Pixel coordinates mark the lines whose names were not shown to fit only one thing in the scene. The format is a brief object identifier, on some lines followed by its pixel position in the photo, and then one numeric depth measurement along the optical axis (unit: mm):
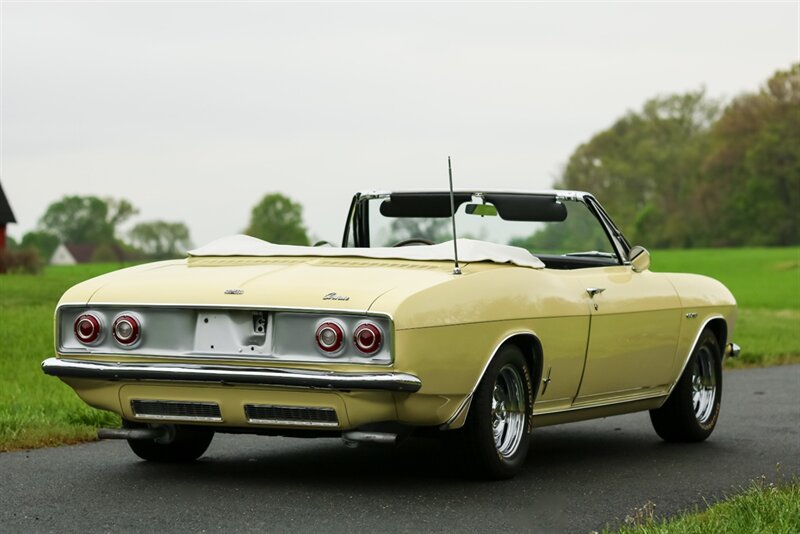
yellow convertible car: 10794
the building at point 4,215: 75095
